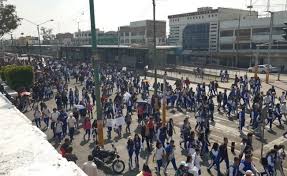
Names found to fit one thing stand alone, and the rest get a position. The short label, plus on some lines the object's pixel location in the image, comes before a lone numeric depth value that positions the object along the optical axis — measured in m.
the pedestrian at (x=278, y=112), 19.72
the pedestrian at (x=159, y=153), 13.06
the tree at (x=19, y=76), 31.16
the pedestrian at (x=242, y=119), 18.53
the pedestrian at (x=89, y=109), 22.08
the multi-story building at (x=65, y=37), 142.50
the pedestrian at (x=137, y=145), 14.12
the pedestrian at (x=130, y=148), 13.98
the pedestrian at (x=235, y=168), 11.23
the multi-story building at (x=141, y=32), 111.19
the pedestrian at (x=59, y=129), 17.56
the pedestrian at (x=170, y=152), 13.09
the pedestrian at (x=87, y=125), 17.75
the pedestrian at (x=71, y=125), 17.60
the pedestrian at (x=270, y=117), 19.08
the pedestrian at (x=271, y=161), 11.98
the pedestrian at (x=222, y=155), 12.90
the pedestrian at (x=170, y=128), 16.60
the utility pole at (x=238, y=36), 63.08
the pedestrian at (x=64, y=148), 12.22
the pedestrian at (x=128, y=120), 18.80
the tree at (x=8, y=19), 50.50
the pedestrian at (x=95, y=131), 17.19
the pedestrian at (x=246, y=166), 11.06
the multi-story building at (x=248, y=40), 57.72
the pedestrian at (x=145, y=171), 10.40
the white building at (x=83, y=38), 138.31
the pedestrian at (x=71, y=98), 25.80
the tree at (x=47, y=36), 155.48
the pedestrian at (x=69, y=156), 11.71
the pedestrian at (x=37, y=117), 19.92
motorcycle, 13.47
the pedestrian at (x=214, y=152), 12.98
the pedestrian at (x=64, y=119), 18.08
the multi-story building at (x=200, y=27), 75.12
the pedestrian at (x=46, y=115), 19.89
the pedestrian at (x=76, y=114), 20.06
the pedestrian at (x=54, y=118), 18.34
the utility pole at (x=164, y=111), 19.62
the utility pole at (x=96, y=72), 13.54
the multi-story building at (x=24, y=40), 152.10
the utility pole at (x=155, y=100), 20.91
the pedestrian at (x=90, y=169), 9.88
